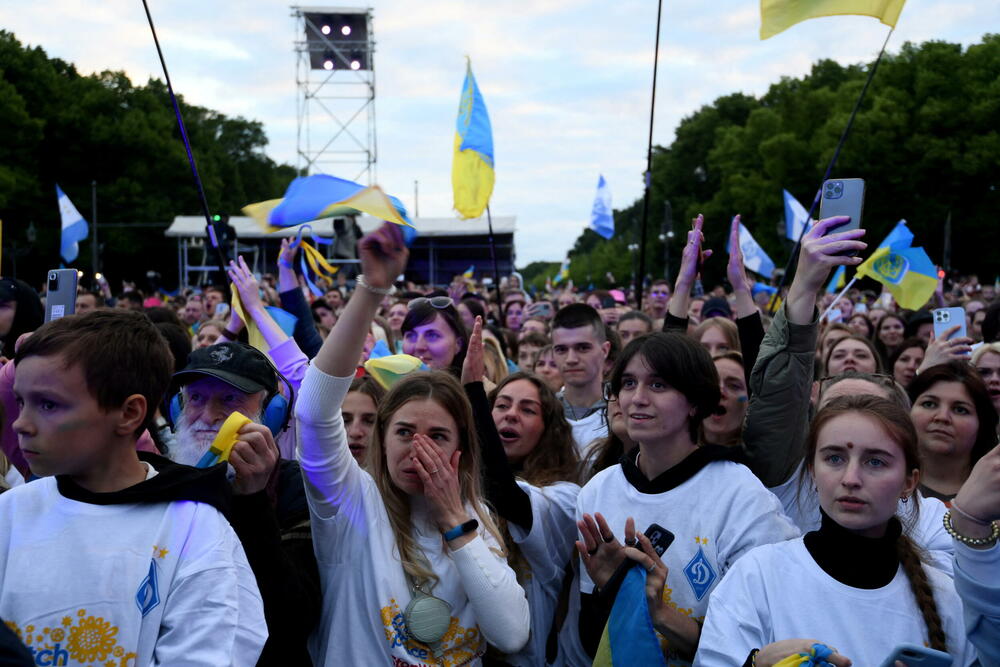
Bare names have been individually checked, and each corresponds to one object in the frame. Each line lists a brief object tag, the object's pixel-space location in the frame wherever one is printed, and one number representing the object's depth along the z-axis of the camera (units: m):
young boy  2.22
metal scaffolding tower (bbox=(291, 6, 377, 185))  40.94
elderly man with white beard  2.68
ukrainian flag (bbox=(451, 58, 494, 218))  8.98
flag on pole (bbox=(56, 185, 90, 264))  14.38
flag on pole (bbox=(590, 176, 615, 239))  14.05
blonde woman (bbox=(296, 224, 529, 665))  2.88
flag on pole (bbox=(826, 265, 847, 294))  11.53
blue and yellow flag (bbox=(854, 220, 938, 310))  7.42
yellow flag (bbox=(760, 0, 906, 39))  4.95
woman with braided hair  2.60
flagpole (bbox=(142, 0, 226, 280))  4.52
